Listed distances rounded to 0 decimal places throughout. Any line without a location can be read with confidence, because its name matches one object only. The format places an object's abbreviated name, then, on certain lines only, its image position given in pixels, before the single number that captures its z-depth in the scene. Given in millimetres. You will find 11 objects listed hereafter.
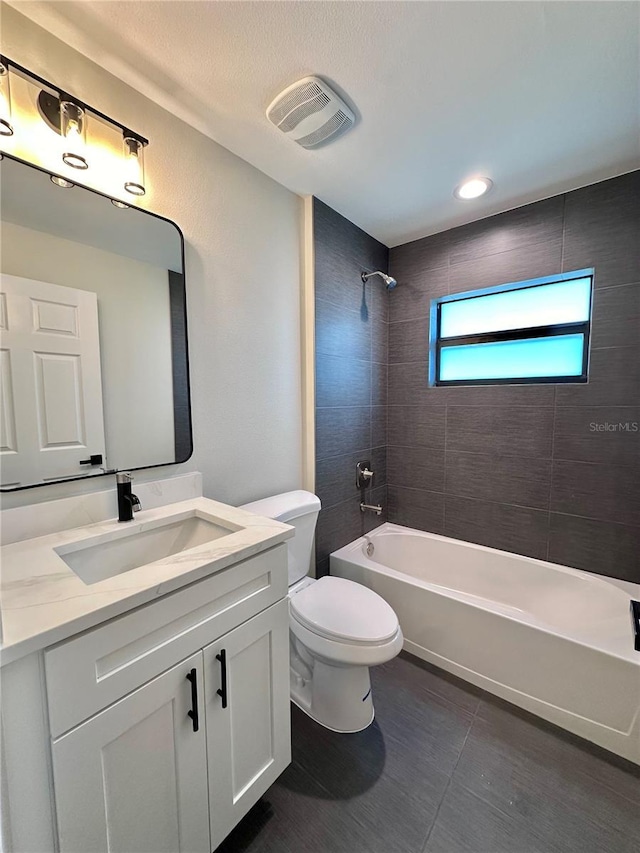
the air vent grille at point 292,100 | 1180
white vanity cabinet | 667
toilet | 1334
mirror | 984
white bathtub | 1354
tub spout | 2350
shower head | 2205
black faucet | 1149
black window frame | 1898
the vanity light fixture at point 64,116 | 920
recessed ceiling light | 1744
